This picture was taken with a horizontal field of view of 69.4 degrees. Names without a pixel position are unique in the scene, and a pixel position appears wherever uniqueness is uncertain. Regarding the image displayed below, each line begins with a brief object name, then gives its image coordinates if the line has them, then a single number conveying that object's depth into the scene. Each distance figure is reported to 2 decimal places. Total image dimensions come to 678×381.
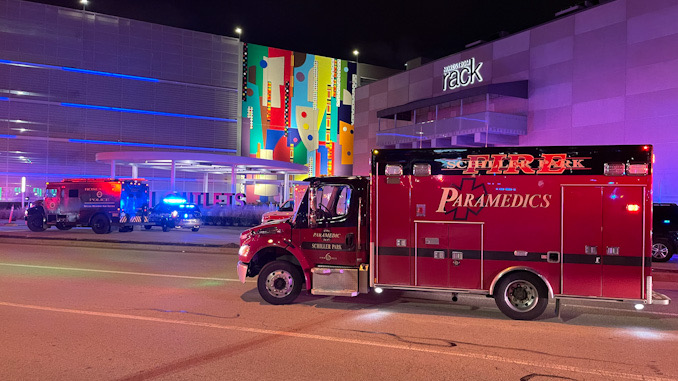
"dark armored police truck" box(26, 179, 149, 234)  23.91
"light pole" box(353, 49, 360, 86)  60.06
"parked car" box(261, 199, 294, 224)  16.39
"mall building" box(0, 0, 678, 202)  25.77
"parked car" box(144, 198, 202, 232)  26.06
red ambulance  7.43
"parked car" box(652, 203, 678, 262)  14.95
